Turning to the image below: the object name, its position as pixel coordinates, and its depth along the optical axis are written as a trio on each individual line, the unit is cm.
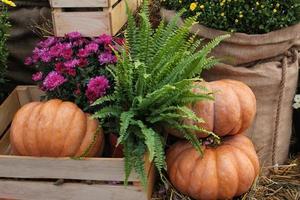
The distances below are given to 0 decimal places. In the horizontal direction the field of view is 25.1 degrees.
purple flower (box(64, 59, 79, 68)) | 223
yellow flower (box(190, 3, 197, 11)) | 230
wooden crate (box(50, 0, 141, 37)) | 226
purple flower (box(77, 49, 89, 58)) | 226
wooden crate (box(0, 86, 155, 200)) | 209
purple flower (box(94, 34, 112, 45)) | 228
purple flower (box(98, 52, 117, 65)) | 225
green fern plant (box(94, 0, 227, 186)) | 203
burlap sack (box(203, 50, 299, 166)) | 236
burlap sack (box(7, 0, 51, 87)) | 262
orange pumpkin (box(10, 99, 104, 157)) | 211
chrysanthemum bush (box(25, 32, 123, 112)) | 221
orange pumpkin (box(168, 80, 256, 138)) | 214
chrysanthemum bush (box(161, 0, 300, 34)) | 226
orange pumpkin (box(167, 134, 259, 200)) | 210
